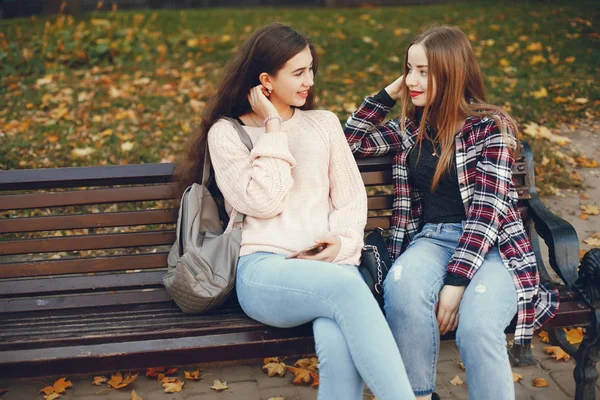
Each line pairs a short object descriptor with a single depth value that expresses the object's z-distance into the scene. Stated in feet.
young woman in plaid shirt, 9.46
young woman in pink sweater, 8.78
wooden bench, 9.31
